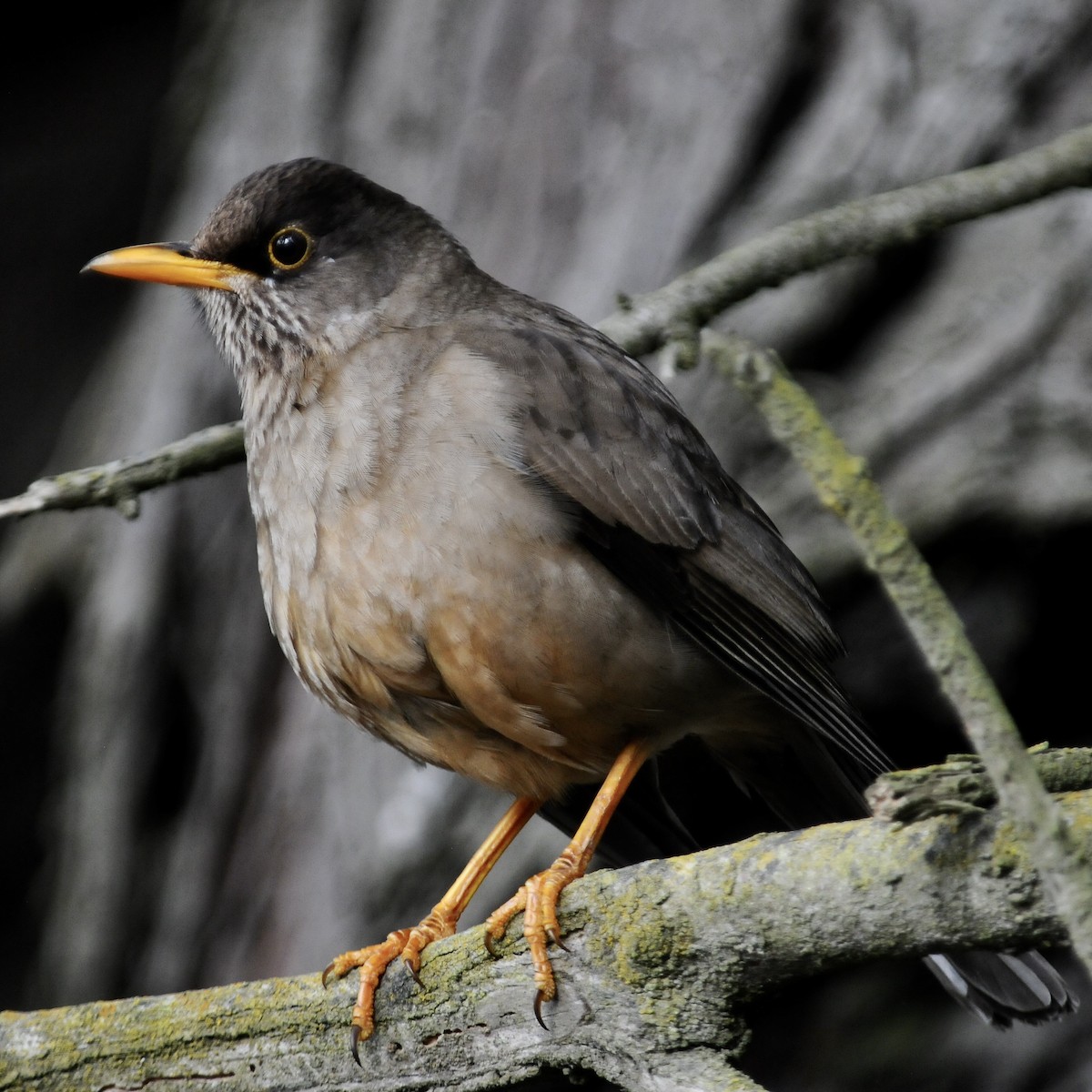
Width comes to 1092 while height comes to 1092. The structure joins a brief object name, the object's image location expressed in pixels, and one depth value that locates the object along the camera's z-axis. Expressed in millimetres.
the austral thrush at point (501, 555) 6125
